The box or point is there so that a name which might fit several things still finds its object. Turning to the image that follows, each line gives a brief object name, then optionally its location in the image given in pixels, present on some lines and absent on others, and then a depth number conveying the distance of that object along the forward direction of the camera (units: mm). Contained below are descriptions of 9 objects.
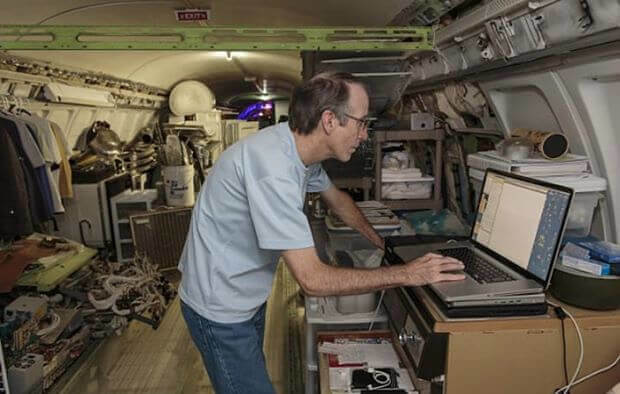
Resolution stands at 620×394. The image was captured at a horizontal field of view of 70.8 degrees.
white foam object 6422
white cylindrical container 4422
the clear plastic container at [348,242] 2299
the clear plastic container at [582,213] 1440
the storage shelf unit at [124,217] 4221
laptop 1163
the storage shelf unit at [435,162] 2494
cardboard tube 1481
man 1250
